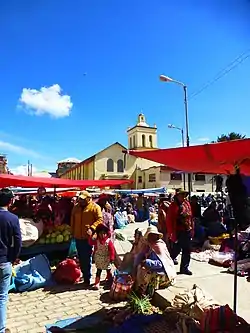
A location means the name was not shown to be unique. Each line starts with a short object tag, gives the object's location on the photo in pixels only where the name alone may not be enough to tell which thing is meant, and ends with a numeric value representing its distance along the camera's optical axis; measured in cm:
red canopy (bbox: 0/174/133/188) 690
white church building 4456
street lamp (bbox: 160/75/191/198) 1656
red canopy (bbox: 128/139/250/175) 300
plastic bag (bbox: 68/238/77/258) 756
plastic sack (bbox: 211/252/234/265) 703
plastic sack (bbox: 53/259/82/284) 596
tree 4829
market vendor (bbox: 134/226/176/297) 495
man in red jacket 603
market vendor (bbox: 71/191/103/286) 570
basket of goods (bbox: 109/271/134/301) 499
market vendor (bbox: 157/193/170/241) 809
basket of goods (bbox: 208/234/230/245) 884
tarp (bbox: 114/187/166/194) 2491
